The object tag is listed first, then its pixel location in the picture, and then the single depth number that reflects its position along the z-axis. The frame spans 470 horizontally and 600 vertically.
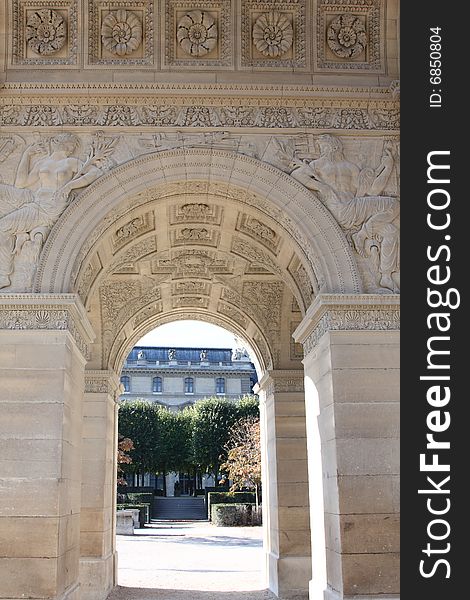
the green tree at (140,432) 61.09
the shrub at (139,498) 52.03
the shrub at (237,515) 46.44
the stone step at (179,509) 59.38
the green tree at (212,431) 59.53
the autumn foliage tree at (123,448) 46.23
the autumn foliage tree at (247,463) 45.88
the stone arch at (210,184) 12.35
